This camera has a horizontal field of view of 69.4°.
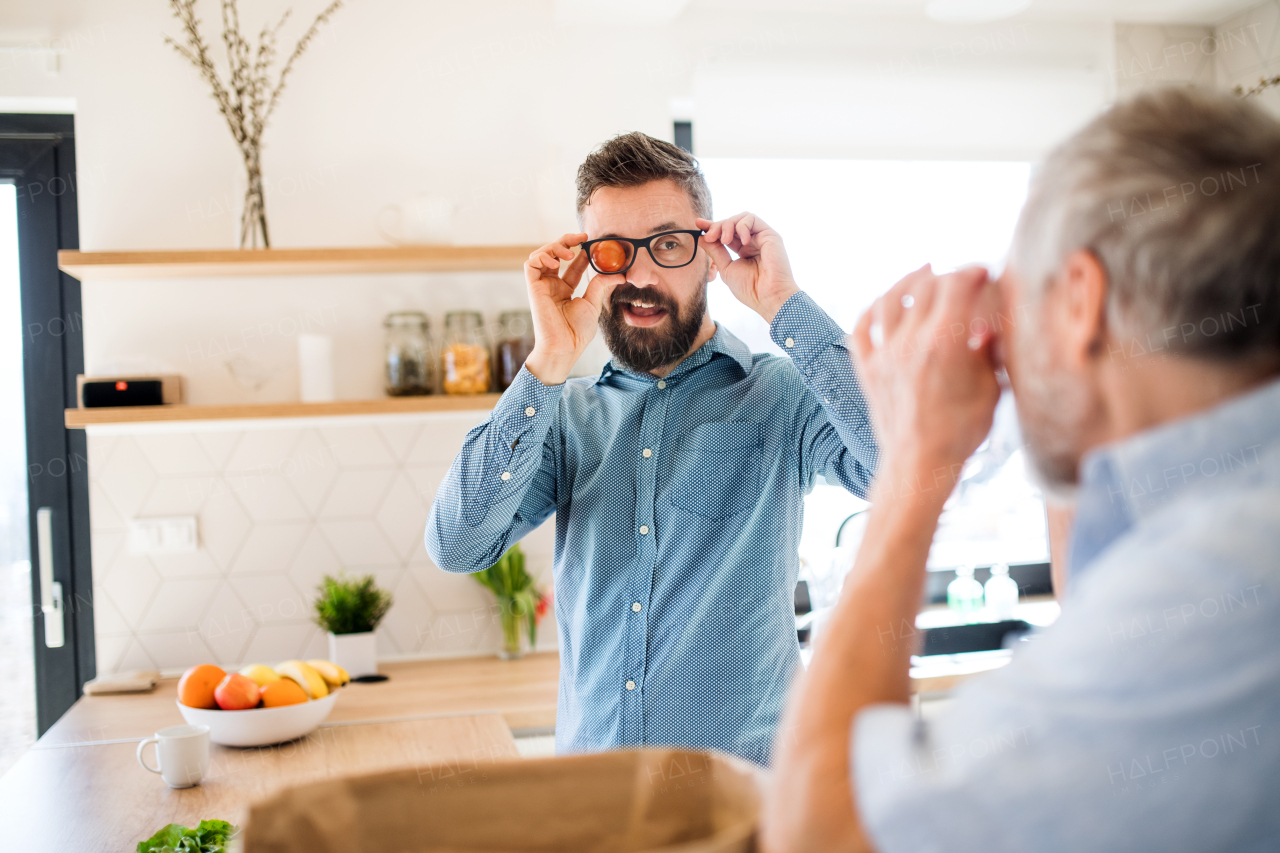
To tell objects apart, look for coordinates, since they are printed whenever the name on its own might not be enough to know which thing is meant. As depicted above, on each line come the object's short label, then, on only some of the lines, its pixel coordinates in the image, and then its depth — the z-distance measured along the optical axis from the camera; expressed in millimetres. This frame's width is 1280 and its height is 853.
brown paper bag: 559
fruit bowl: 1790
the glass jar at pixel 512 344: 2543
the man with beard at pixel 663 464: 1429
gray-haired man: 476
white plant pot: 2418
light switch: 2514
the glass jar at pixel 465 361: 2510
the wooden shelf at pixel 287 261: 2330
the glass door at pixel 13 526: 2580
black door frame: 2568
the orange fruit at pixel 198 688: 1825
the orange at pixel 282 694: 1812
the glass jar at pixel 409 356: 2527
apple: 1799
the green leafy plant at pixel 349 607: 2412
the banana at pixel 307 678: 1883
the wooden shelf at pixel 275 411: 2312
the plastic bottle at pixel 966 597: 2920
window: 2902
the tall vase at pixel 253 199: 2453
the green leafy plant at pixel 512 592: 2588
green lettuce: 1223
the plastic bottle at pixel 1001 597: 2887
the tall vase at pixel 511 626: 2594
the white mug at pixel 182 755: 1601
